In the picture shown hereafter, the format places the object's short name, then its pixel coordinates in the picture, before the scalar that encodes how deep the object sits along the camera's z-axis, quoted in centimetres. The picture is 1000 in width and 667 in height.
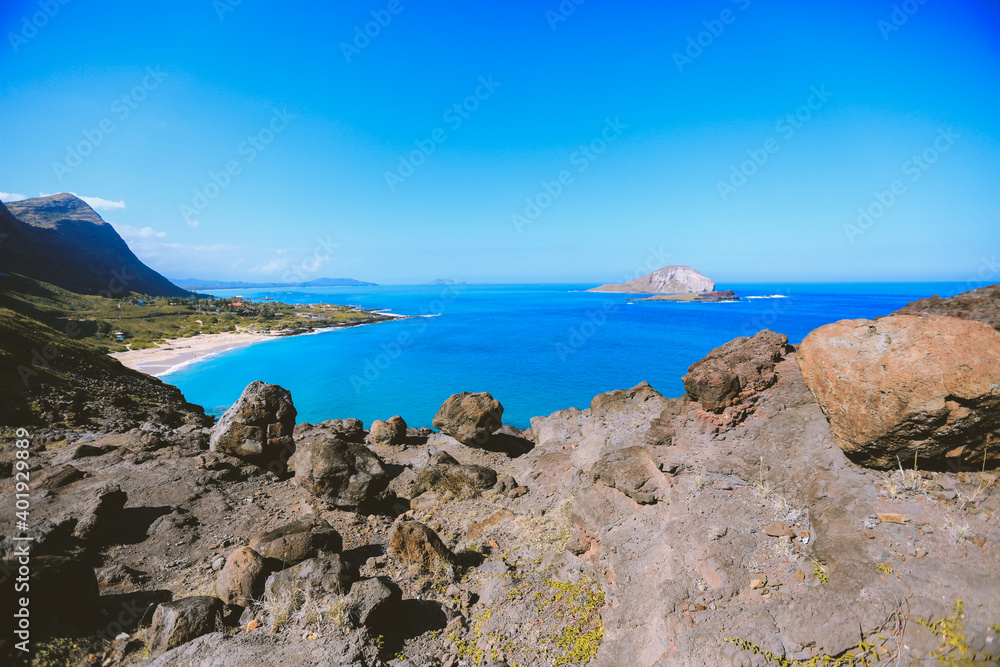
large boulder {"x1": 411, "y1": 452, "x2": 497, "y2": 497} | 1148
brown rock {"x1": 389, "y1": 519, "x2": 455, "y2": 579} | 787
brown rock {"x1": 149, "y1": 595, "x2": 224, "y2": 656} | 579
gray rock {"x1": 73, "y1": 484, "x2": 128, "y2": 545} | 862
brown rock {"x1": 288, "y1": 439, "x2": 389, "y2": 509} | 1047
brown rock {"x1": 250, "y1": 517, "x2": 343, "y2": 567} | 760
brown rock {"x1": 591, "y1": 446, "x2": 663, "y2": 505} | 859
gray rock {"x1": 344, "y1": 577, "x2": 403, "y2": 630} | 600
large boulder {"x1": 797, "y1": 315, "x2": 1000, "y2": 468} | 557
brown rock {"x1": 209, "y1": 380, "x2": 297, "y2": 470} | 1266
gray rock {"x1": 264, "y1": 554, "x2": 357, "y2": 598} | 651
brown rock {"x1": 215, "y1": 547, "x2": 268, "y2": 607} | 684
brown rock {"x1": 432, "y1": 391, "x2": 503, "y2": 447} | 1474
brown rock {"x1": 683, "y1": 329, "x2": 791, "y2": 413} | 921
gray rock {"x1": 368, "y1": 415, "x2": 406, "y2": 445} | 1564
